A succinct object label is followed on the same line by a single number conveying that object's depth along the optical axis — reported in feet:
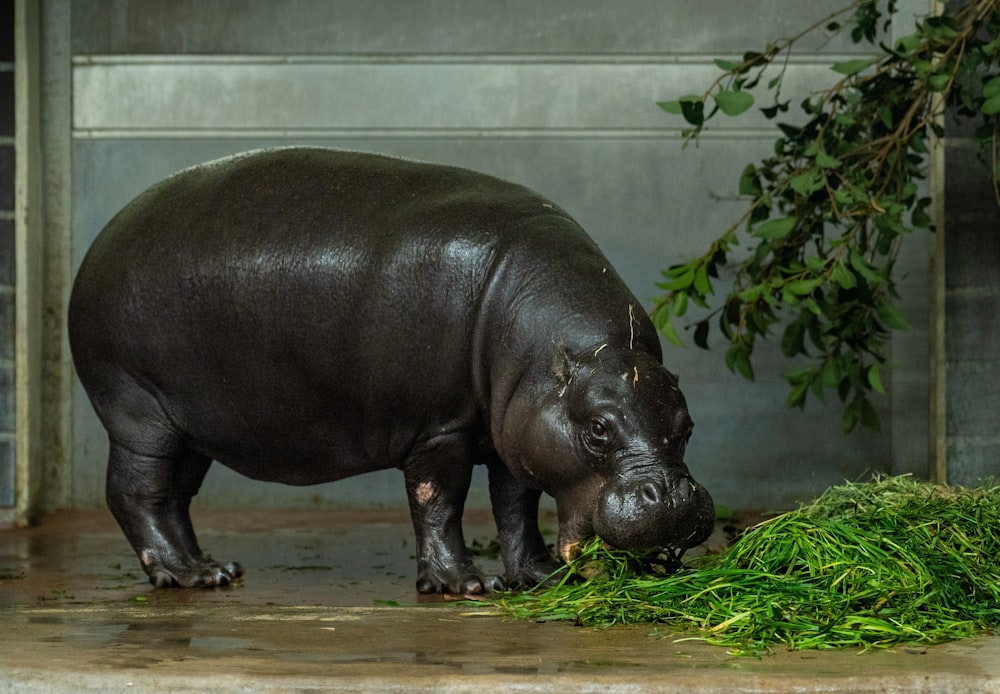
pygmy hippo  27.02
